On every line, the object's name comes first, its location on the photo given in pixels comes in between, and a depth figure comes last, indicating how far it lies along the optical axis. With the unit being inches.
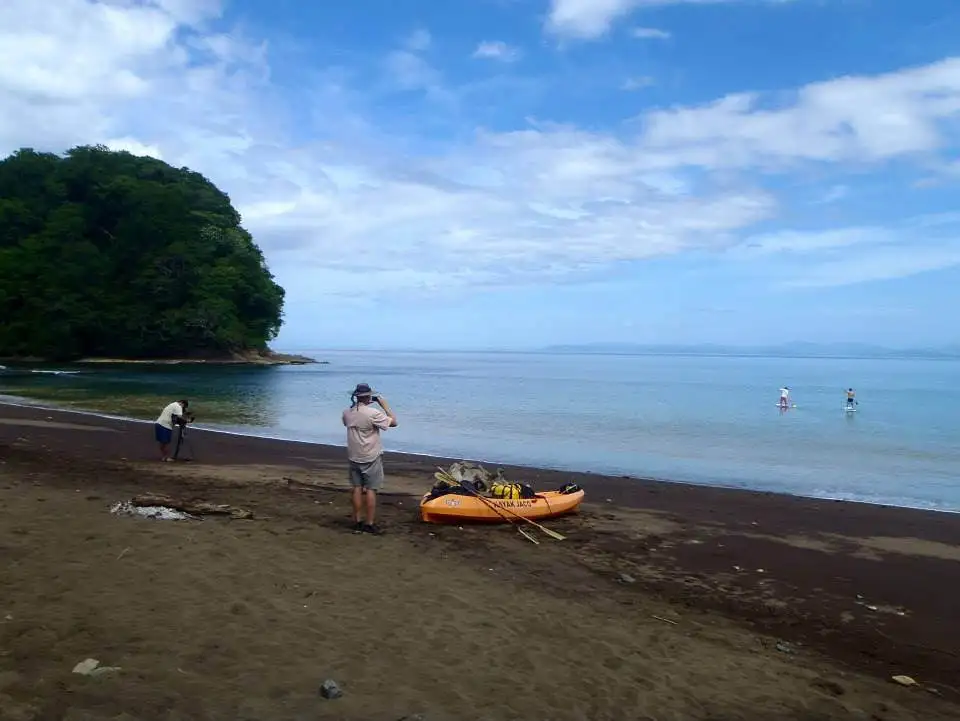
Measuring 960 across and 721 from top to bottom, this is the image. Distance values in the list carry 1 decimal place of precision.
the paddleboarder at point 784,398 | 1591.8
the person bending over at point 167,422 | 597.9
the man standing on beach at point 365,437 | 355.3
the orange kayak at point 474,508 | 407.8
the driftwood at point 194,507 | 358.9
